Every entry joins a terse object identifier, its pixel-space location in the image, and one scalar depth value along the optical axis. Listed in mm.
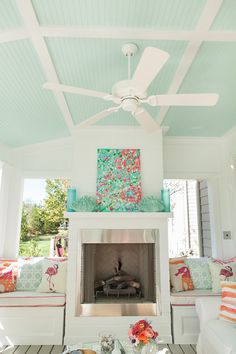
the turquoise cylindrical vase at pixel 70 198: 3357
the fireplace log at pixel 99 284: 3414
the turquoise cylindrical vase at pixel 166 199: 3342
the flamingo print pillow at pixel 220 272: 3256
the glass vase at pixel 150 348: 1725
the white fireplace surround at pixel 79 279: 3068
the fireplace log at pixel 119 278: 3473
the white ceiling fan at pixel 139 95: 1691
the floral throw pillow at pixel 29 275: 3318
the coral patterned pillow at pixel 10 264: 3335
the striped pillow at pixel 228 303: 2372
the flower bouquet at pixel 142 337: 1716
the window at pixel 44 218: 4161
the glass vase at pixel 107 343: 1789
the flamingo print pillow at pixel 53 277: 3239
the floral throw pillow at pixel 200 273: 3379
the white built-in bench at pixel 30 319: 2955
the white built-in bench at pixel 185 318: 3033
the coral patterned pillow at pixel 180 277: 3293
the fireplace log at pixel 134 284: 3448
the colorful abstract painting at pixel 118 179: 3434
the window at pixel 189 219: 4539
